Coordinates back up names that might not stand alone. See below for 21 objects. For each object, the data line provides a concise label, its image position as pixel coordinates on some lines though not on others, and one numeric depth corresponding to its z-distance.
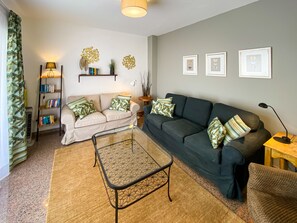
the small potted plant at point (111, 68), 4.00
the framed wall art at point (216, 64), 2.81
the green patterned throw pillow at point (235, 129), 1.90
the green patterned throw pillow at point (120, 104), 3.66
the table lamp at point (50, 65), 3.09
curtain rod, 2.02
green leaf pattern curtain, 2.13
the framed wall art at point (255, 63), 2.22
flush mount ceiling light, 1.84
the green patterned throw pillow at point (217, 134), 1.93
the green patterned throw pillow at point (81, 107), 3.13
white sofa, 2.93
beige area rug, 1.50
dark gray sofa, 1.68
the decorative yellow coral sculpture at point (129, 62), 4.28
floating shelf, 3.67
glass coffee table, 1.62
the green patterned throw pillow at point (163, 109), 3.20
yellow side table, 1.57
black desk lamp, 1.78
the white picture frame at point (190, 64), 3.37
